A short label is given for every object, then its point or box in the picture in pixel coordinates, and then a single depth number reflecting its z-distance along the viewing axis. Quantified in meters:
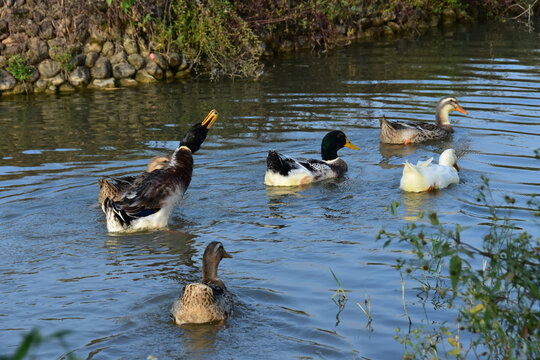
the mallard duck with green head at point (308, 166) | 10.56
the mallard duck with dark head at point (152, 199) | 8.99
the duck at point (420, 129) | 12.59
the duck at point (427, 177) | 9.79
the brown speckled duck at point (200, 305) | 6.22
